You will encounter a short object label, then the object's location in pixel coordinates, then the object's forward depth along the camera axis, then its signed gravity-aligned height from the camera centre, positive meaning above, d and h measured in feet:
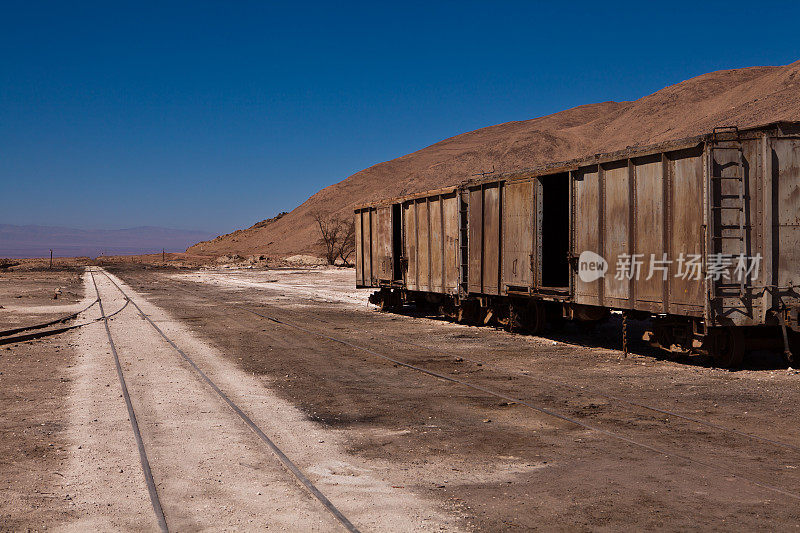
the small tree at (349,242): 303.07 +9.26
